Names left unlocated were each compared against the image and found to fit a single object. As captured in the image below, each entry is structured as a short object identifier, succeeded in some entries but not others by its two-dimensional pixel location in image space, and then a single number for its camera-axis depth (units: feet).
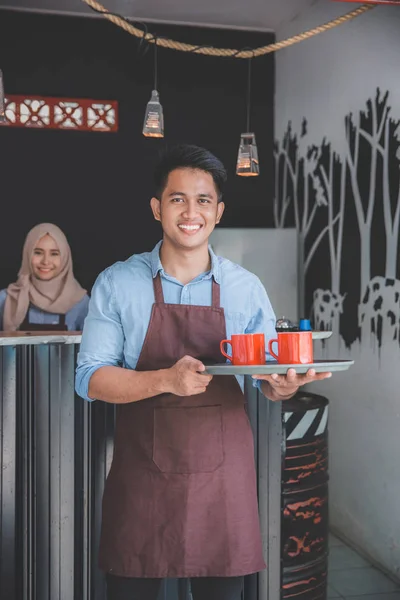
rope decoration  12.22
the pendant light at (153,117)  12.71
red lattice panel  17.83
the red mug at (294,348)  5.84
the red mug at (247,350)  5.87
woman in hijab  15.40
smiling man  6.08
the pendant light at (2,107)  10.00
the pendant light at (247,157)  13.91
